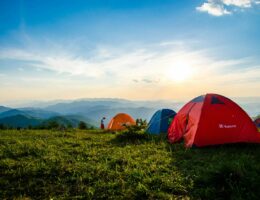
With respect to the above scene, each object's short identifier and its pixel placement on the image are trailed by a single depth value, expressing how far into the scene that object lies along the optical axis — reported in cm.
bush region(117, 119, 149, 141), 1435
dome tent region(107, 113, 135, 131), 2327
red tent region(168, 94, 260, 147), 1131
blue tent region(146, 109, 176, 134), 1816
